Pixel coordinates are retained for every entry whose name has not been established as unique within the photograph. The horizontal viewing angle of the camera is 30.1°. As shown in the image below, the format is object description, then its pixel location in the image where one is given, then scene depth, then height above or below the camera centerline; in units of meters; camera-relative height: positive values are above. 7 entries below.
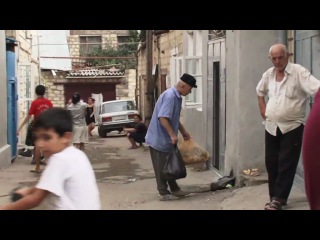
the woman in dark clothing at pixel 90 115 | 21.38 -1.14
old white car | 23.30 -1.39
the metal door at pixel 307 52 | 7.01 +0.38
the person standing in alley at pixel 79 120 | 13.74 -0.85
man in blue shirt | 7.83 -0.58
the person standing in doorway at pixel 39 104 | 11.85 -0.40
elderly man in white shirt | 5.97 -0.29
